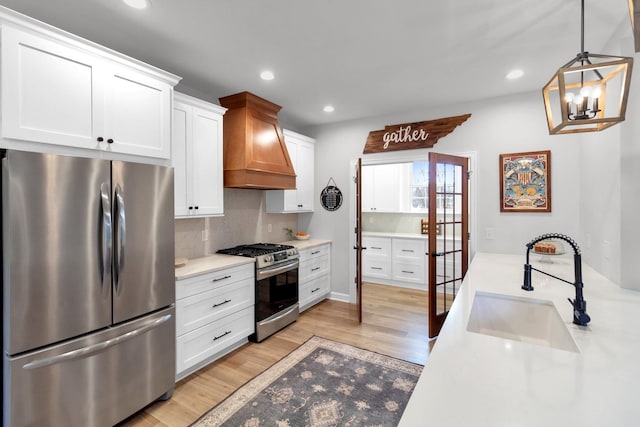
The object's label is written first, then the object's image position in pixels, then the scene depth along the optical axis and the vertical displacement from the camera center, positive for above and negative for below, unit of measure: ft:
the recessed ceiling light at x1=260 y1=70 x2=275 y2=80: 9.28 +4.44
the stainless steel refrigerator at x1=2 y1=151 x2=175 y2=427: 4.96 -1.43
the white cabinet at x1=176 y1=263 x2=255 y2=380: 7.98 -3.02
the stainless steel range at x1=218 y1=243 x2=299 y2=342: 10.36 -2.68
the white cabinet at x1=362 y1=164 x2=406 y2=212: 18.66 +1.61
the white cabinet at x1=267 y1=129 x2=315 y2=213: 13.43 +1.57
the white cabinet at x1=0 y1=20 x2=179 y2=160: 5.22 +2.44
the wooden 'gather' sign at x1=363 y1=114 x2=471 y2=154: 12.20 +3.44
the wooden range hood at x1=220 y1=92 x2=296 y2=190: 10.47 +2.60
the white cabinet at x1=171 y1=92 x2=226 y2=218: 8.86 +1.80
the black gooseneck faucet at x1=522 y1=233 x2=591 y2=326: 4.35 -1.33
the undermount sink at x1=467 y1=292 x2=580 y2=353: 5.45 -2.08
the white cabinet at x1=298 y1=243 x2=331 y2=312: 12.99 -2.86
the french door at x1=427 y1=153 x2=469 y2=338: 10.18 +0.42
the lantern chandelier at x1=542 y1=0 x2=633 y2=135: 4.08 +1.75
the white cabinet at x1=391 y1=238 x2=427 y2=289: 16.62 -2.72
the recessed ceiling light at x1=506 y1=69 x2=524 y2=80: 9.16 +4.38
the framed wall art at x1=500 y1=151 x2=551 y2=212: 10.53 +1.14
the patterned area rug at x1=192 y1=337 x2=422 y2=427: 6.70 -4.62
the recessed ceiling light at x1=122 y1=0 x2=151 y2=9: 5.93 +4.27
